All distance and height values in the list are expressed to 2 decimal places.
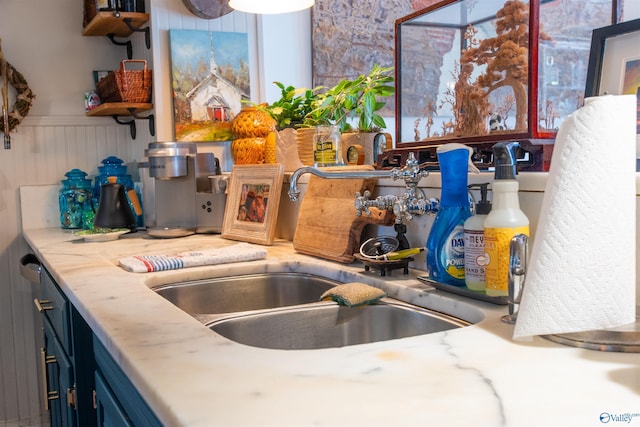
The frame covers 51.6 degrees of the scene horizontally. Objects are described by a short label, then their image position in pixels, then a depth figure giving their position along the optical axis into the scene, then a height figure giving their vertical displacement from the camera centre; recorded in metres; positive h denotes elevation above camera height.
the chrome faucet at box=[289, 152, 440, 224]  1.32 -0.11
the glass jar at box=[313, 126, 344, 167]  1.81 -0.01
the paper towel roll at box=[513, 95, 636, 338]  0.81 -0.12
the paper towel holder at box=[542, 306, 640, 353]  0.80 -0.25
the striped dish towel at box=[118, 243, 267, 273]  1.59 -0.29
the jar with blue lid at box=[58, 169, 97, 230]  2.79 -0.25
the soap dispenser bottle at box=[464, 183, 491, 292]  1.09 -0.18
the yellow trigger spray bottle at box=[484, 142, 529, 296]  1.03 -0.12
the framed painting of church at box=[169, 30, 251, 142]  2.55 +0.25
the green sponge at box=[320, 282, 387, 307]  1.24 -0.29
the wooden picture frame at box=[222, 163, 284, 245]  2.03 -0.19
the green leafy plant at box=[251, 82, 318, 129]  2.22 +0.11
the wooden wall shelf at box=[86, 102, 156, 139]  2.54 +0.14
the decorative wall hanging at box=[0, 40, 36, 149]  2.77 +0.21
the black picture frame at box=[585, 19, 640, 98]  1.06 +0.13
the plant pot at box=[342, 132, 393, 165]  1.79 +0.00
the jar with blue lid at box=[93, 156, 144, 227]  2.91 -0.12
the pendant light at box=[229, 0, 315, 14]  1.99 +0.42
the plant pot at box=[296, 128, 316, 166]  2.04 -0.01
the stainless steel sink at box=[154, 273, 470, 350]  1.21 -0.34
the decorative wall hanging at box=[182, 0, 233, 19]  2.53 +0.52
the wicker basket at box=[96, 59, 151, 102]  2.51 +0.23
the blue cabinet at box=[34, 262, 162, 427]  1.05 -0.49
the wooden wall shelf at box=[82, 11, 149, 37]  2.48 +0.49
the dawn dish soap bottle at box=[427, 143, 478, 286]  1.19 -0.14
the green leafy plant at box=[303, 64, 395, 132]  1.84 +0.11
